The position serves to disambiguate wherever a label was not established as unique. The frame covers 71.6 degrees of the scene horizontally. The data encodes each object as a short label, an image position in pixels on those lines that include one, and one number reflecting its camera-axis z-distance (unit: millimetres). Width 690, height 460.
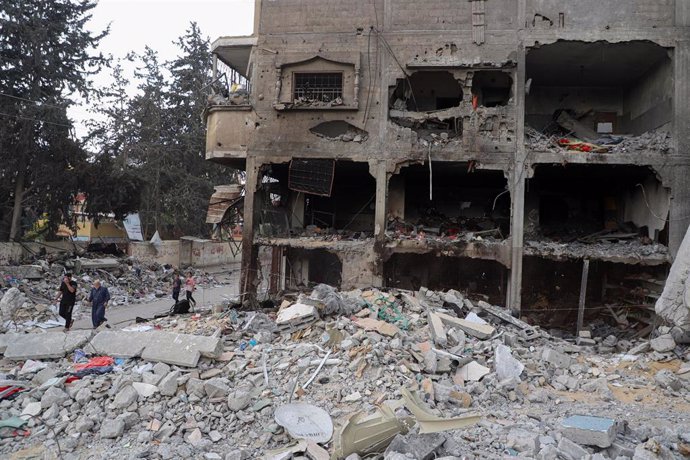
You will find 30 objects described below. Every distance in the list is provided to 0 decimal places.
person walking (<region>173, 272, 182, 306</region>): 15203
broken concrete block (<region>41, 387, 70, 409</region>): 6910
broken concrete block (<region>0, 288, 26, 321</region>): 12281
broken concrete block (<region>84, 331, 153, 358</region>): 8344
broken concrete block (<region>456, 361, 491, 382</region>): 8000
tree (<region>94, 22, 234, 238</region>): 28359
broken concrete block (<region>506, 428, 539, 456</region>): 5492
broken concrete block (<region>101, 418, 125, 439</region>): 6297
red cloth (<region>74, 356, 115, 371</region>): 8008
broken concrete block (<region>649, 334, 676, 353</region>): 9945
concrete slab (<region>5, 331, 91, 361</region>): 8562
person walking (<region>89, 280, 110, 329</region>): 11047
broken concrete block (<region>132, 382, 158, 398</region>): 7012
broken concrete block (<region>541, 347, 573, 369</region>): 9211
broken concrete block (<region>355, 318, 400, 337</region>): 8977
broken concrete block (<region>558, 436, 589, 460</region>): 5074
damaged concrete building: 13898
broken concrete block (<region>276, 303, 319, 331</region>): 9562
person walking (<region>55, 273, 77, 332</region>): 11164
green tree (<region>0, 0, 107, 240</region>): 19828
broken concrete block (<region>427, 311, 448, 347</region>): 8930
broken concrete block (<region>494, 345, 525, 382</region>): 8125
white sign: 27484
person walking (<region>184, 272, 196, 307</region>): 15097
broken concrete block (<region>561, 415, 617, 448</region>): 5285
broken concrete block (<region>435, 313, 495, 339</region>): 9547
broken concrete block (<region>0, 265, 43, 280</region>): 16519
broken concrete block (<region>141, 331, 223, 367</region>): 7859
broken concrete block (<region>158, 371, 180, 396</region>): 7007
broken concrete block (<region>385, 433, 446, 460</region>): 5071
